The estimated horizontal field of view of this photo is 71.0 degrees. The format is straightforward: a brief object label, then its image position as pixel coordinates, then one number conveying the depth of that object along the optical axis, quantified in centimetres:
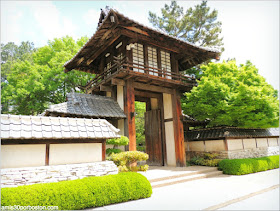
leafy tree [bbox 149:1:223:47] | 2141
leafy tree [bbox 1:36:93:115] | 1800
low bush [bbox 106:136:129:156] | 982
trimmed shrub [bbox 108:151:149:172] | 946
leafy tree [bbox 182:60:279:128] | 1206
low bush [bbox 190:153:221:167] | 1276
